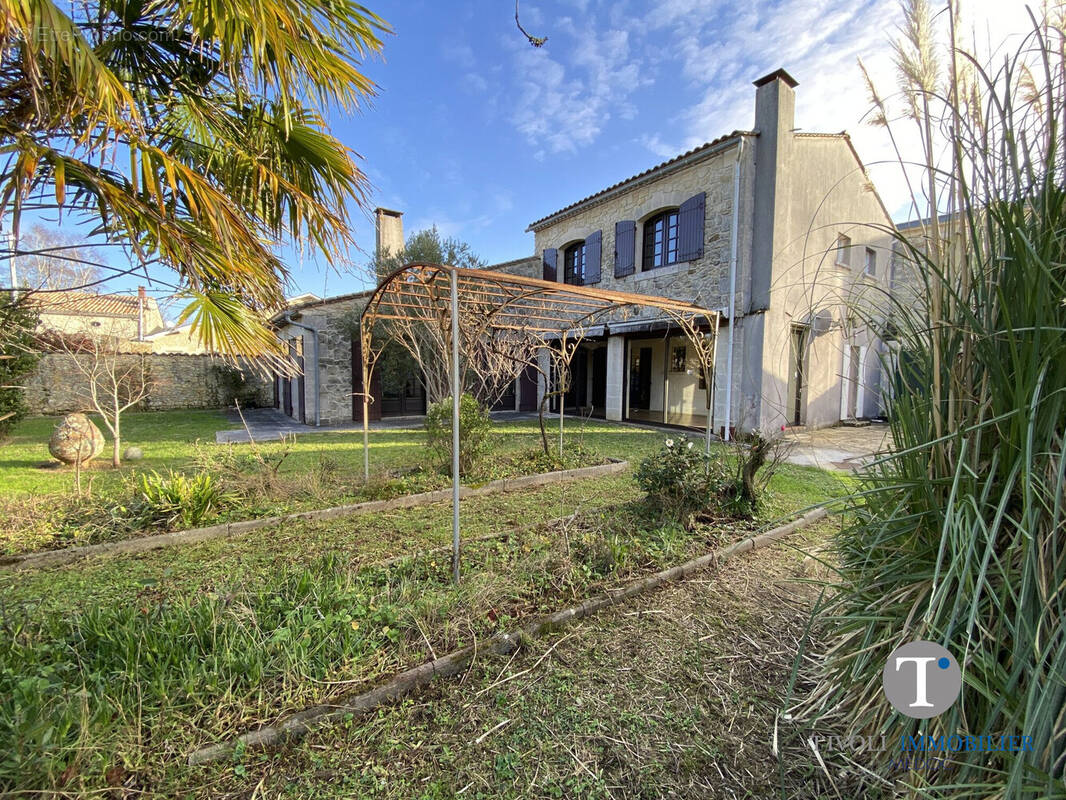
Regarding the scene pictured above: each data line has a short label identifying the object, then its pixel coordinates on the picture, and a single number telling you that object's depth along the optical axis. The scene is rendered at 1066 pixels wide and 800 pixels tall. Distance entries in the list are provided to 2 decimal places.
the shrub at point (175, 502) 3.96
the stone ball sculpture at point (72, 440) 5.89
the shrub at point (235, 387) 15.45
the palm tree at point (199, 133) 1.92
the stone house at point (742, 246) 8.70
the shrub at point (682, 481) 4.09
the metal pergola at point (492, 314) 3.52
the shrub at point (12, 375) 6.79
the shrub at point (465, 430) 5.58
